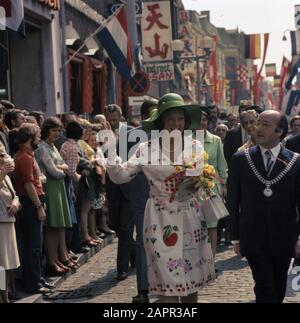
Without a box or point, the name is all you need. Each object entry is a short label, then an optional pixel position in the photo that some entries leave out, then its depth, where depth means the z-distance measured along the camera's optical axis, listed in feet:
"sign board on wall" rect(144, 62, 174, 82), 80.79
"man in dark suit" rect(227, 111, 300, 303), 19.44
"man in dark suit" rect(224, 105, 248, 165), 37.37
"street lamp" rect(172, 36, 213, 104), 98.89
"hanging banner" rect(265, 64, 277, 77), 272.06
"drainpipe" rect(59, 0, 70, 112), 58.18
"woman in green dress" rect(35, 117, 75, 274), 30.42
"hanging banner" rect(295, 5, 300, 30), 108.58
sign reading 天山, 86.99
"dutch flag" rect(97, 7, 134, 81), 53.42
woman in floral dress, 19.85
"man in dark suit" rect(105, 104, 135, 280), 29.81
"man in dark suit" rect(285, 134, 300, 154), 27.99
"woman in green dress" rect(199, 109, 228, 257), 31.73
